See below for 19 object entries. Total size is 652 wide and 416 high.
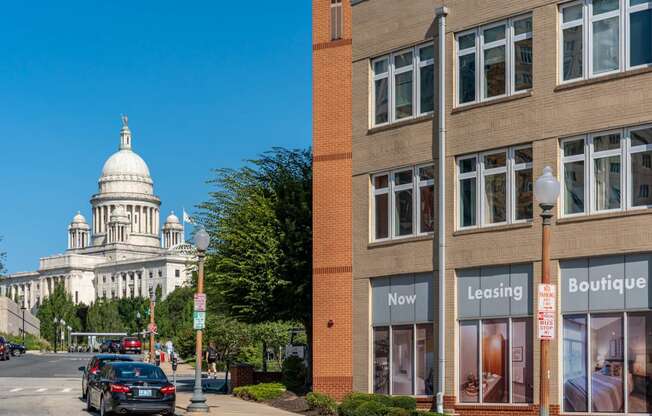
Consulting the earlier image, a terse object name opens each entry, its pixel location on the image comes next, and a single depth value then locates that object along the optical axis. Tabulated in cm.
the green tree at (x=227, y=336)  6200
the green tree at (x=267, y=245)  3834
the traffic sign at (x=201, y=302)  3203
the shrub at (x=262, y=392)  3628
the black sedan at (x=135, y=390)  2916
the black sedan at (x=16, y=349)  9030
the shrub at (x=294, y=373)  3897
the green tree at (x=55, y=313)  15205
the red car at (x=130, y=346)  9506
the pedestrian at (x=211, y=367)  5546
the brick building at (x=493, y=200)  2630
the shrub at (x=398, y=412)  2779
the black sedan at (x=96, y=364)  3531
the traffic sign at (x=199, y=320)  3192
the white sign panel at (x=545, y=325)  1956
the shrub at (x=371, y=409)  2861
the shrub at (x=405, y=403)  2975
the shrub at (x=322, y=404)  3194
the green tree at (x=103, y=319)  16662
